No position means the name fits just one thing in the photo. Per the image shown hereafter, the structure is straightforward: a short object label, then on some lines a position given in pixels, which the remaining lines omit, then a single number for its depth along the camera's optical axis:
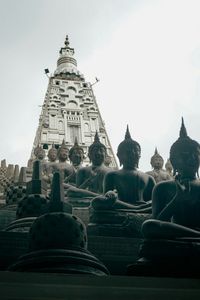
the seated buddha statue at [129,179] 9.25
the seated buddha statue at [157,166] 14.75
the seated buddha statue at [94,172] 11.38
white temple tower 35.50
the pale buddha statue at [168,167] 18.61
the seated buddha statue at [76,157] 13.64
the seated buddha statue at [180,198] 5.87
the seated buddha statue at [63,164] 13.61
